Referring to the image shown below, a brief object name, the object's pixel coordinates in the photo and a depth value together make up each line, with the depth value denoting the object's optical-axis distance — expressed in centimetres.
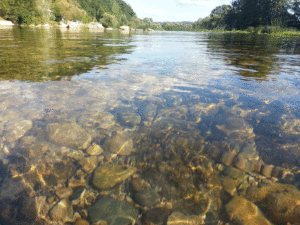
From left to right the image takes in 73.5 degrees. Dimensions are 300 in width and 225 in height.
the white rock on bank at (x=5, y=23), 3536
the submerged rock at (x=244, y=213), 56
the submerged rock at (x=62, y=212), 57
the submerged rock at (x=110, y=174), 68
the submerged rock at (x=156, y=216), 56
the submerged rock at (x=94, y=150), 82
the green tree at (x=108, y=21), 7330
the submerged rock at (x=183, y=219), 56
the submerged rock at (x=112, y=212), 57
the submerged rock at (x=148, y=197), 62
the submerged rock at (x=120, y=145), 83
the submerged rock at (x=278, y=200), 57
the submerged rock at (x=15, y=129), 88
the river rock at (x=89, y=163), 74
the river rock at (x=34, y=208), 57
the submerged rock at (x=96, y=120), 99
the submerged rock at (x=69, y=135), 87
